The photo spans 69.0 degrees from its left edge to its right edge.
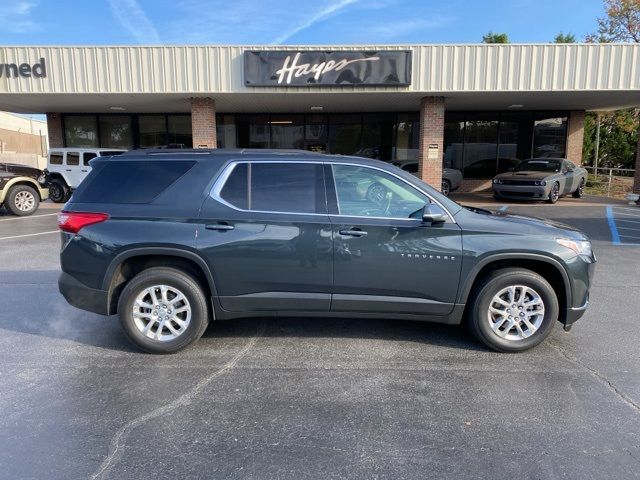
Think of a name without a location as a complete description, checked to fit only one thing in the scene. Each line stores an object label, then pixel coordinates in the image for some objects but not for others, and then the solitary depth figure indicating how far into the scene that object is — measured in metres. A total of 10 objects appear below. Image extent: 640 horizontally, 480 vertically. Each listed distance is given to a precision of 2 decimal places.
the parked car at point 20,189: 12.95
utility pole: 29.64
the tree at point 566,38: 36.72
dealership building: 13.41
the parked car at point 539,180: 15.55
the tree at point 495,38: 35.56
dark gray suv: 4.00
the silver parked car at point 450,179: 17.77
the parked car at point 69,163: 16.55
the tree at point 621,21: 32.06
